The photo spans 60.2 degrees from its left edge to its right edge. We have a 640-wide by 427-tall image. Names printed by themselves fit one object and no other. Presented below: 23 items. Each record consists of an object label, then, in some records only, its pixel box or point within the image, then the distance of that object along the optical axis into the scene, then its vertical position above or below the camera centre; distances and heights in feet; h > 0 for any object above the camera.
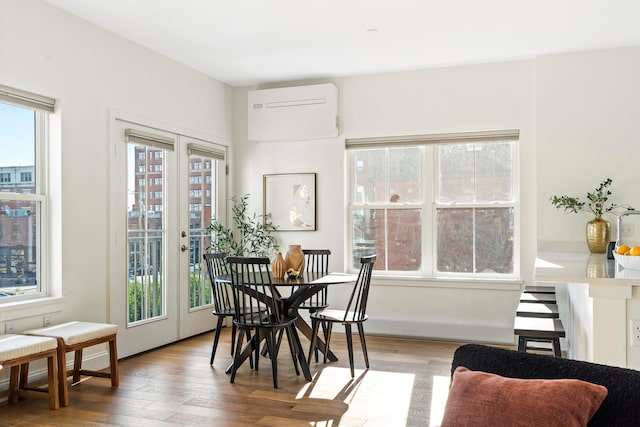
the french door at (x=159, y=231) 15.17 -0.52
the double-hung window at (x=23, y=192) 12.26 +0.51
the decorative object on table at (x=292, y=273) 14.11 -1.54
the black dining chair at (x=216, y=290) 14.32 -2.05
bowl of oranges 8.84 -0.75
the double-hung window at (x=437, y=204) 17.72 +0.29
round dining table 13.17 -2.01
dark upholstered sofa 4.36 -1.40
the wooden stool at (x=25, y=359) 10.18 -2.74
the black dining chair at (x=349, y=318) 13.41 -2.59
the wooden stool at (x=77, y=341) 11.35 -2.74
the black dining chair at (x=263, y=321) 12.59 -2.55
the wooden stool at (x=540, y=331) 9.65 -2.09
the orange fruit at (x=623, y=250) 9.60 -0.66
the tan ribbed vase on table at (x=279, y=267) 14.30 -1.39
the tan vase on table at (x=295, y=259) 14.53 -1.20
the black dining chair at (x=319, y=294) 15.19 -2.40
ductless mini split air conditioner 18.99 +3.52
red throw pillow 4.29 -1.53
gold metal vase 15.26 -0.64
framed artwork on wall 19.62 +0.48
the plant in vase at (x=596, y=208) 15.35 +0.12
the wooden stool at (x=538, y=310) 10.99 -2.02
